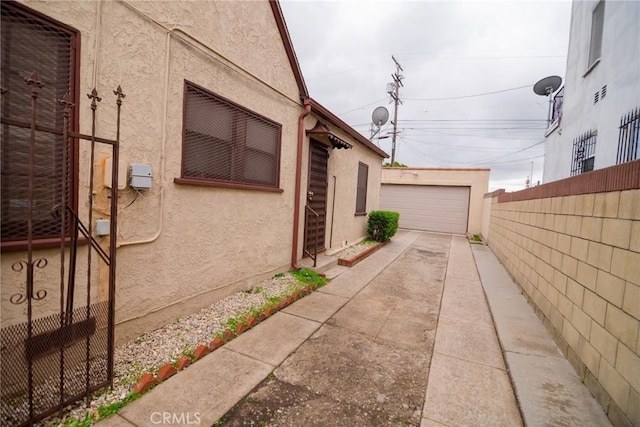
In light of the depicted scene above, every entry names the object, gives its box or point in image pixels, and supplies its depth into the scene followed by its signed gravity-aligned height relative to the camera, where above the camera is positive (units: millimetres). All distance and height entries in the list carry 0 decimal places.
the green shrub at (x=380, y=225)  9648 -670
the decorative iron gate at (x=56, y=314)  1818 -944
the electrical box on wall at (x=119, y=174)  2443 +129
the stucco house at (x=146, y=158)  2021 +317
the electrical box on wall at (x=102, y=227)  2443 -337
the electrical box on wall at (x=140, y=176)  2627 +125
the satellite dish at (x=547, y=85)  10008 +4604
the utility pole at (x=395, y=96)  20547 +8024
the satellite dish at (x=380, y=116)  15445 +4801
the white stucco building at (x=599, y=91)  5227 +2899
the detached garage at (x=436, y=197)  13562 +594
